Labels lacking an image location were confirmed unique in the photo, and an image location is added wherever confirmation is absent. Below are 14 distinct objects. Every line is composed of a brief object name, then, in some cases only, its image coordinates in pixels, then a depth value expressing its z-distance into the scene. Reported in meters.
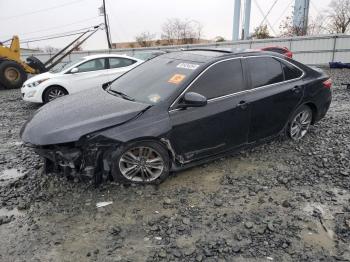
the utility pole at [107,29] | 36.09
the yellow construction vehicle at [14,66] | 12.96
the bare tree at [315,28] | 35.25
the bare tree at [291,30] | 31.64
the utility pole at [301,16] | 29.23
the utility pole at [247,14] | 31.98
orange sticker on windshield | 4.04
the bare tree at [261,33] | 36.50
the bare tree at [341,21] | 33.25
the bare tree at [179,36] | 46.97
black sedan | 3.56
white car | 8.64
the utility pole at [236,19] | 32.59
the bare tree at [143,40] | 47.94
